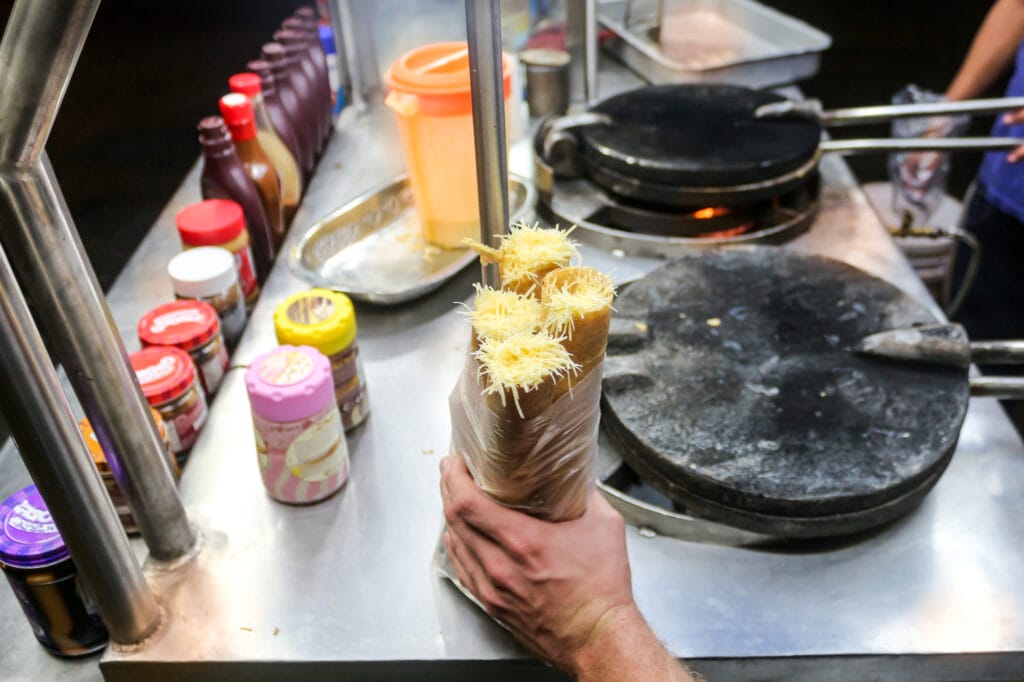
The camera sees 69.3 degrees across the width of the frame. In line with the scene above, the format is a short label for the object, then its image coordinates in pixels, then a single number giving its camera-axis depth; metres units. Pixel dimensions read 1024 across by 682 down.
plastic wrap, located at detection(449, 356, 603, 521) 0.63
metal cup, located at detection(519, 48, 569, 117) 1.78
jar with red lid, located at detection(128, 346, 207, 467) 0.95
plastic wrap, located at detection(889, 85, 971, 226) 2.27
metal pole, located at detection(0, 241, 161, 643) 0.60
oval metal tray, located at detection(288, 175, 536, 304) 1.26
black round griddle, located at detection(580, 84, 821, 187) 1.38
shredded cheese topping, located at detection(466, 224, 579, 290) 0.63
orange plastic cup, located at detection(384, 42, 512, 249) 1.25
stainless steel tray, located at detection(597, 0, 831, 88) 1.93
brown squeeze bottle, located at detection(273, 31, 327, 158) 1.69
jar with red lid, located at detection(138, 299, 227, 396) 1.04
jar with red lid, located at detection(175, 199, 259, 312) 1.19
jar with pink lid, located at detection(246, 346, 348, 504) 0.84
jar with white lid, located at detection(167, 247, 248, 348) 1.12
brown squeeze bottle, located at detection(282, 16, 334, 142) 1.80
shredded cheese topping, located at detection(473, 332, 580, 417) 0.56
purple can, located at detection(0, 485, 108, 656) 0.76
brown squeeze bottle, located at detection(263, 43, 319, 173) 1.63
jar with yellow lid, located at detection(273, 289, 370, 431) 0.96
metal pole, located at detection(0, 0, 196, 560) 0.52
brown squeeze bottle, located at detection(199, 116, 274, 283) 1.26
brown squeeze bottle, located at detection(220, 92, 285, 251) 1.33
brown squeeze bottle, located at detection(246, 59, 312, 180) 1.55
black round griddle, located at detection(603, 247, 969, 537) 0.85
